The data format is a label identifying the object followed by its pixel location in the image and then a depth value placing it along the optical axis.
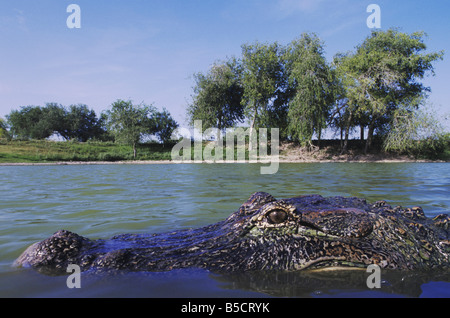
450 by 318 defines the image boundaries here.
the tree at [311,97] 33.41
